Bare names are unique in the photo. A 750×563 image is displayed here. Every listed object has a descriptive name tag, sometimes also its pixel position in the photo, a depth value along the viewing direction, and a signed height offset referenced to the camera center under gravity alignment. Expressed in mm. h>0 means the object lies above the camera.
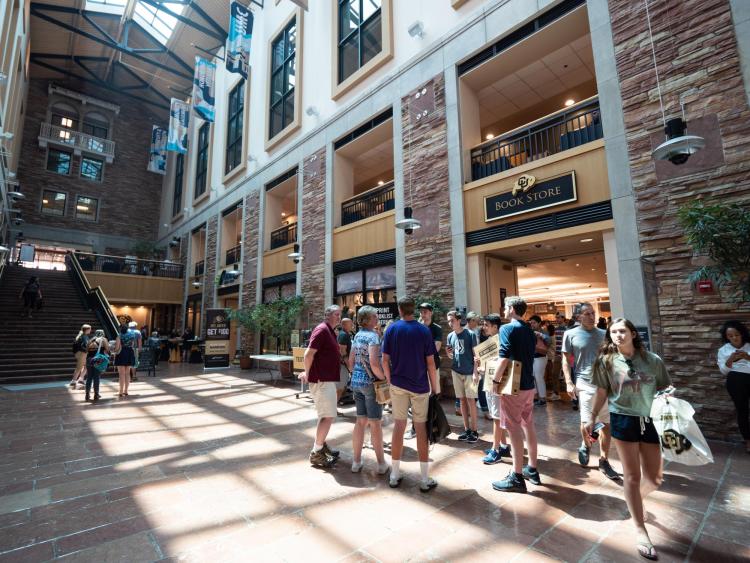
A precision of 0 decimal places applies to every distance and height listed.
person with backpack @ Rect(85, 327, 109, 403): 7043 -566
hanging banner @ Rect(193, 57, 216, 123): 16141 +10573
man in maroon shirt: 3635 -523
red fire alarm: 4594 +428
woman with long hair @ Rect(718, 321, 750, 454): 3902 -511
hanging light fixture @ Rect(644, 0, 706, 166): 3830 +1844
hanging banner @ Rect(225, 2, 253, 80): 14172 +11195
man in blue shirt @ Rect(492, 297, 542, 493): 3033 -659
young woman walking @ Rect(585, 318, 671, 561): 2236 -550
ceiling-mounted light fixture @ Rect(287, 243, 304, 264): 11420 +2232
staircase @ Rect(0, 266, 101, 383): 10195 +149
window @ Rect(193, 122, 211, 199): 20062 +9248
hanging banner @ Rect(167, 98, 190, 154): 19016 +10575
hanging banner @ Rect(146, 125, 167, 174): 23359 +11272
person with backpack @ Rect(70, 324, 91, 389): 8250 -532
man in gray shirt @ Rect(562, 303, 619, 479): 3531 -422
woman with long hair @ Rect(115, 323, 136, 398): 7428 -604
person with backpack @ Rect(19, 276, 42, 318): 13023 +1279
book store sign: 6316 +2314
